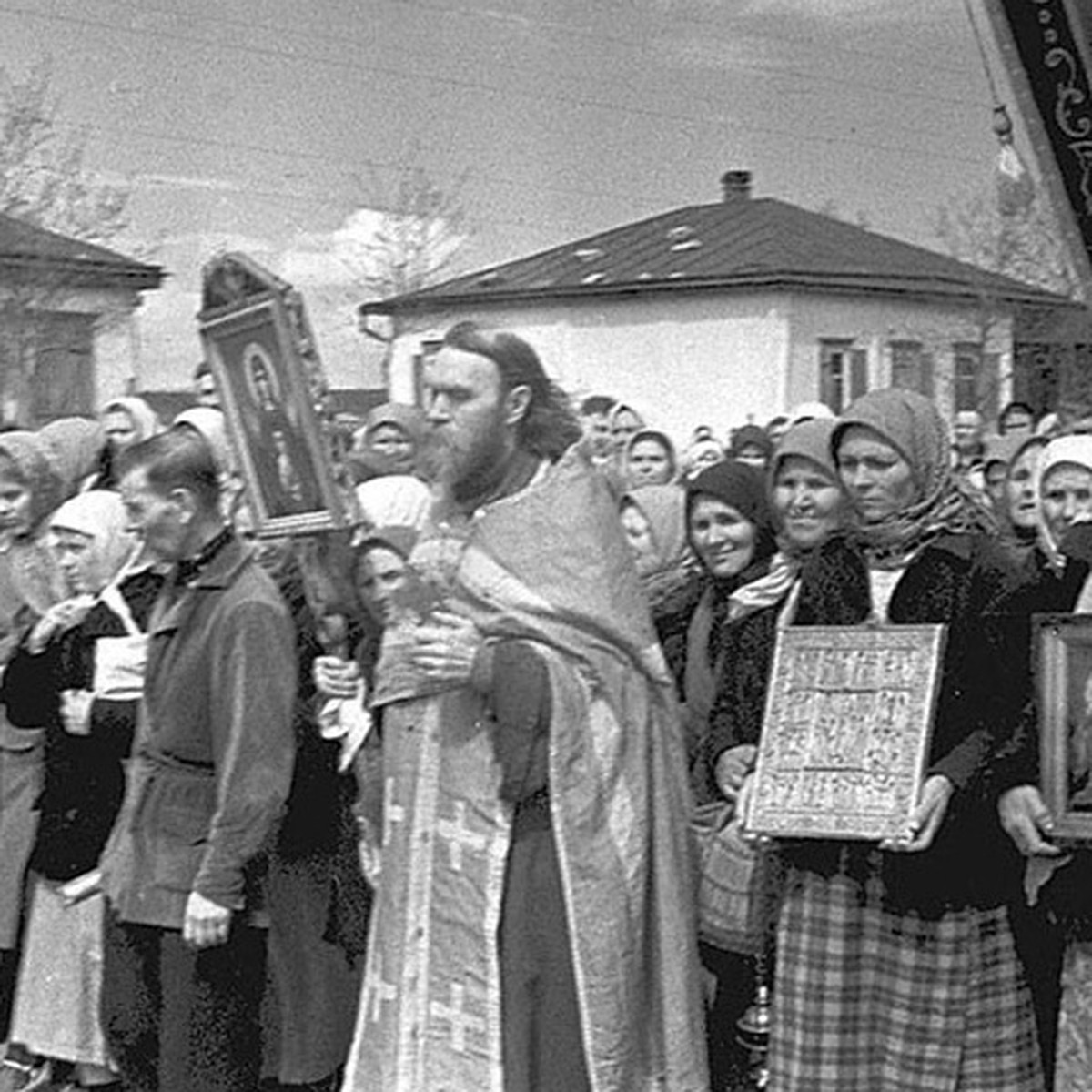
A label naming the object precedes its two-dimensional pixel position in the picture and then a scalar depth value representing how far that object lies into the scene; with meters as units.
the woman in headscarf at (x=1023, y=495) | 7.86
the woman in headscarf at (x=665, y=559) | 6.31
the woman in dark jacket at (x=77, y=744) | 5.74
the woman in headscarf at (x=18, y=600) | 6.62
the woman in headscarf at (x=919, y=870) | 4.76
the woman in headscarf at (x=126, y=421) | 8.35
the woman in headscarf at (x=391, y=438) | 7.58
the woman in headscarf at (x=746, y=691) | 5.16
